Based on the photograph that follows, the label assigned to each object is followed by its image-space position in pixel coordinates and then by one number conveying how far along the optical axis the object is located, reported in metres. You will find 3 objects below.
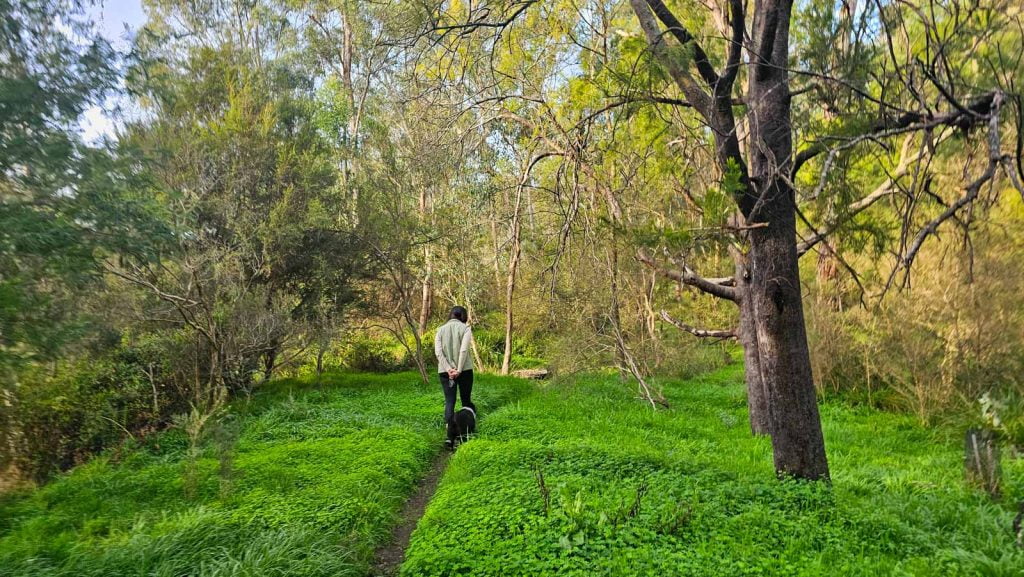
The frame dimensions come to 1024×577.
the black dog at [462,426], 8.67
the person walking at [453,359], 8.70
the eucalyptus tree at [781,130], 4.91
